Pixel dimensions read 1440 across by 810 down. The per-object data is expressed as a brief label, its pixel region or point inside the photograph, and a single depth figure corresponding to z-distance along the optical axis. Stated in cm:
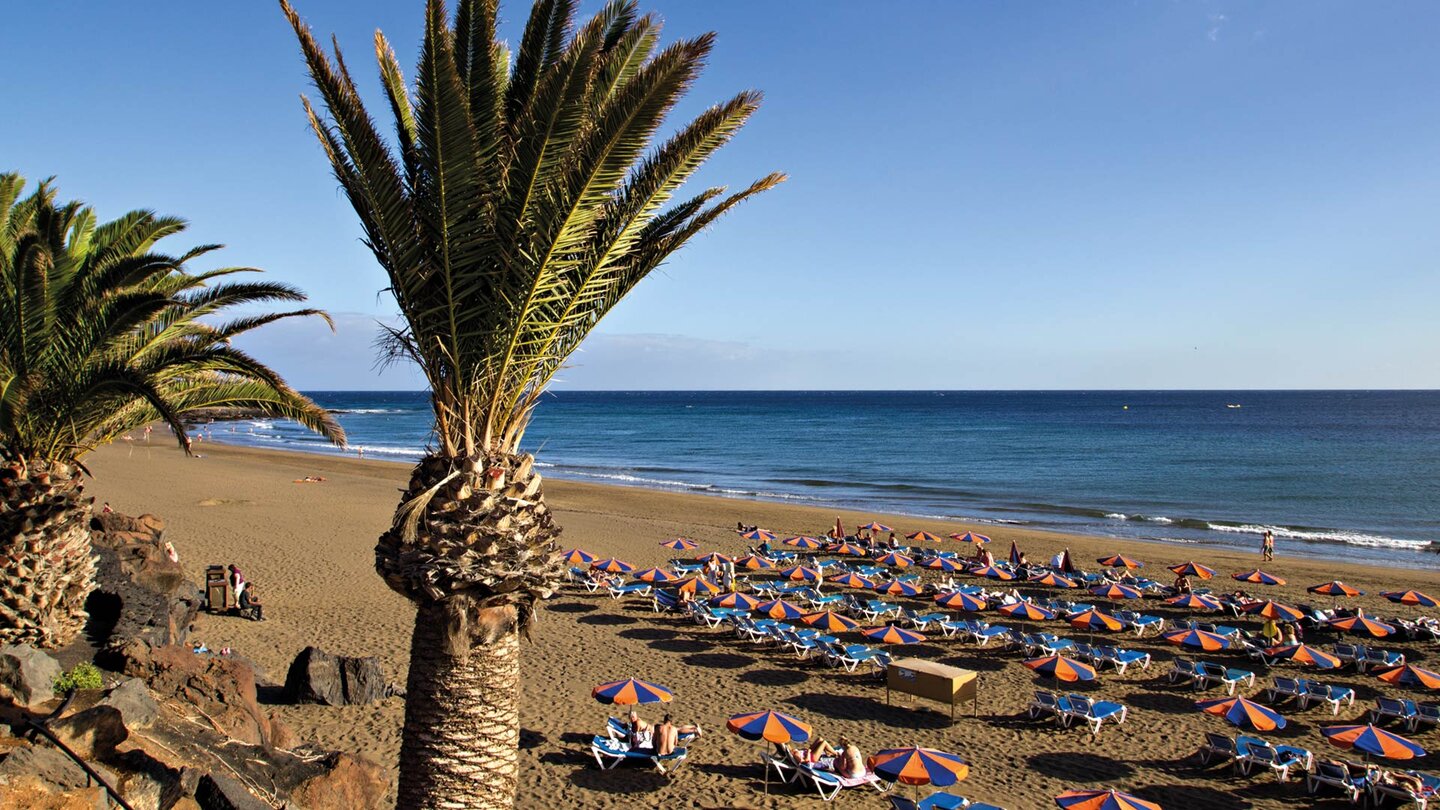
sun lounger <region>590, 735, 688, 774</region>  1095
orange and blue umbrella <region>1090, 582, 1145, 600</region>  2092
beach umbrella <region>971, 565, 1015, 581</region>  2338
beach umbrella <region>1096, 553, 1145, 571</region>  2475
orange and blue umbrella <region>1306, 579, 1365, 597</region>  2101
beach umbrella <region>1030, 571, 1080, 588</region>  2185
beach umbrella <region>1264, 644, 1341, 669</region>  1528
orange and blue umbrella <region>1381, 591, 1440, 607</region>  1988
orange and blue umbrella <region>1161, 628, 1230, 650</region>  1612
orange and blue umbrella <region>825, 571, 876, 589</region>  2152
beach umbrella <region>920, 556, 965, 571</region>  2370
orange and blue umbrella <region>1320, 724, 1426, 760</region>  1111
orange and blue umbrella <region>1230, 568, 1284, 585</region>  2245
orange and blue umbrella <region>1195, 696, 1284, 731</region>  1224
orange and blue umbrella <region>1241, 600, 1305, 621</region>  1802
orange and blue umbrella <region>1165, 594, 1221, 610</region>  1938
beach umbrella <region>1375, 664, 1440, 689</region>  1421
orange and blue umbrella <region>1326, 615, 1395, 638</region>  1733
